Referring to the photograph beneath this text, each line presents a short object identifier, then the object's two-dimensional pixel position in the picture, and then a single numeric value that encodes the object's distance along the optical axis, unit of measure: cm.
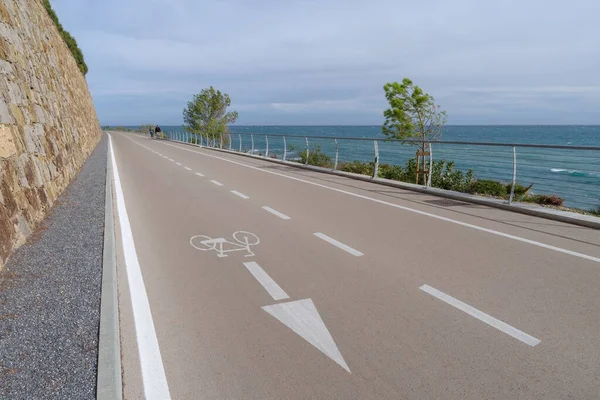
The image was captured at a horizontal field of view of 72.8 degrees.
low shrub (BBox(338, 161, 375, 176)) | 2049
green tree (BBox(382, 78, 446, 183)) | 2028
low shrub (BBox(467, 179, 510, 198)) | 1370
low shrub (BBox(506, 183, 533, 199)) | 1704
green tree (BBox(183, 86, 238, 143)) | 4778
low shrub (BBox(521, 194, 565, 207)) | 1491
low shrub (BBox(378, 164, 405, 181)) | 1692
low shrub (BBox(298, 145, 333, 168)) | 2198
